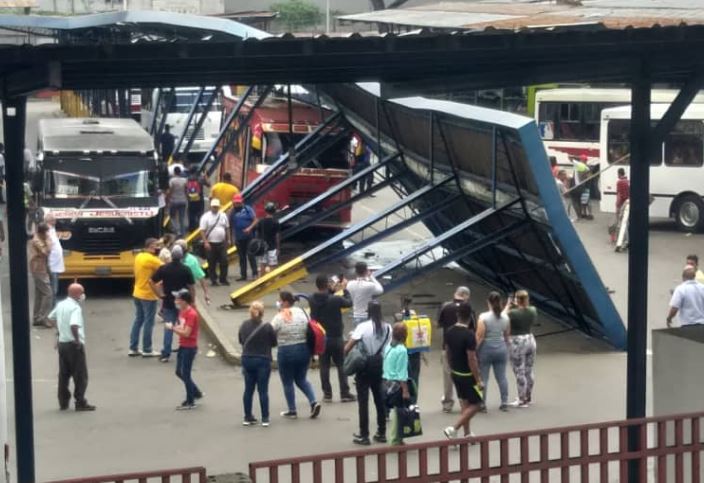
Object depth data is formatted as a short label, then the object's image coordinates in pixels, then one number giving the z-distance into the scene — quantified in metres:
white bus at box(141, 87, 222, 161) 42.31
